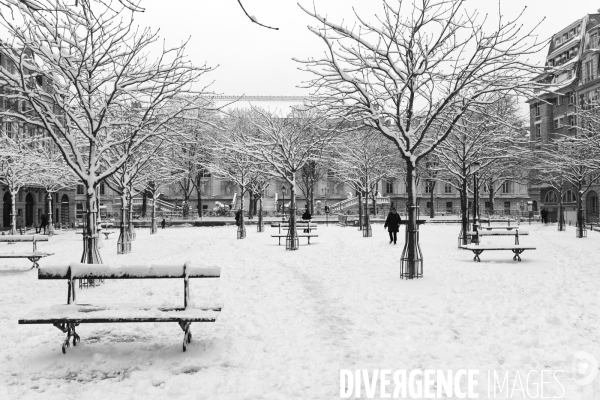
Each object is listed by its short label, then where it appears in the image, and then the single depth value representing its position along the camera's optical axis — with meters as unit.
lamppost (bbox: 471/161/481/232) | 22.42
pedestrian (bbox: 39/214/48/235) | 35.13
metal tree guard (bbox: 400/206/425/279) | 12.08
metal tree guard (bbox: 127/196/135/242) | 25.05
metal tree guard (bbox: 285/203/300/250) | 20.41
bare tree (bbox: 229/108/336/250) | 20.74
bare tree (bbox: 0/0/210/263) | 11.01
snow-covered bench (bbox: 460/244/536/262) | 15.41
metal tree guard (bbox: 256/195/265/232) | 34.12
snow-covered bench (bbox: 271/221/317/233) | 25.87
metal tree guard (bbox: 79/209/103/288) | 11.61
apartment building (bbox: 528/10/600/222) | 48.41
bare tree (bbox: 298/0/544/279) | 11.47
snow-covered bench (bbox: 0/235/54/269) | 13.82
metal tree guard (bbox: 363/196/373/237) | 27.80
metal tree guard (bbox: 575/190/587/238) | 27.31
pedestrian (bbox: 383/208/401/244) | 22.69
